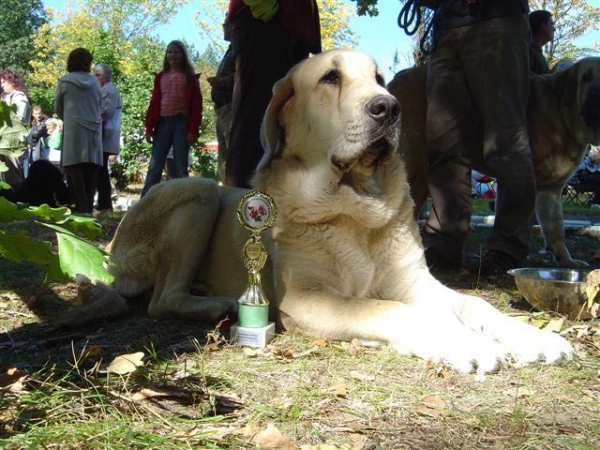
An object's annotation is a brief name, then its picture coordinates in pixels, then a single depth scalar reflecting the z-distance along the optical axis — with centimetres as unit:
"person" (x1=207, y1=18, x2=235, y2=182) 543
